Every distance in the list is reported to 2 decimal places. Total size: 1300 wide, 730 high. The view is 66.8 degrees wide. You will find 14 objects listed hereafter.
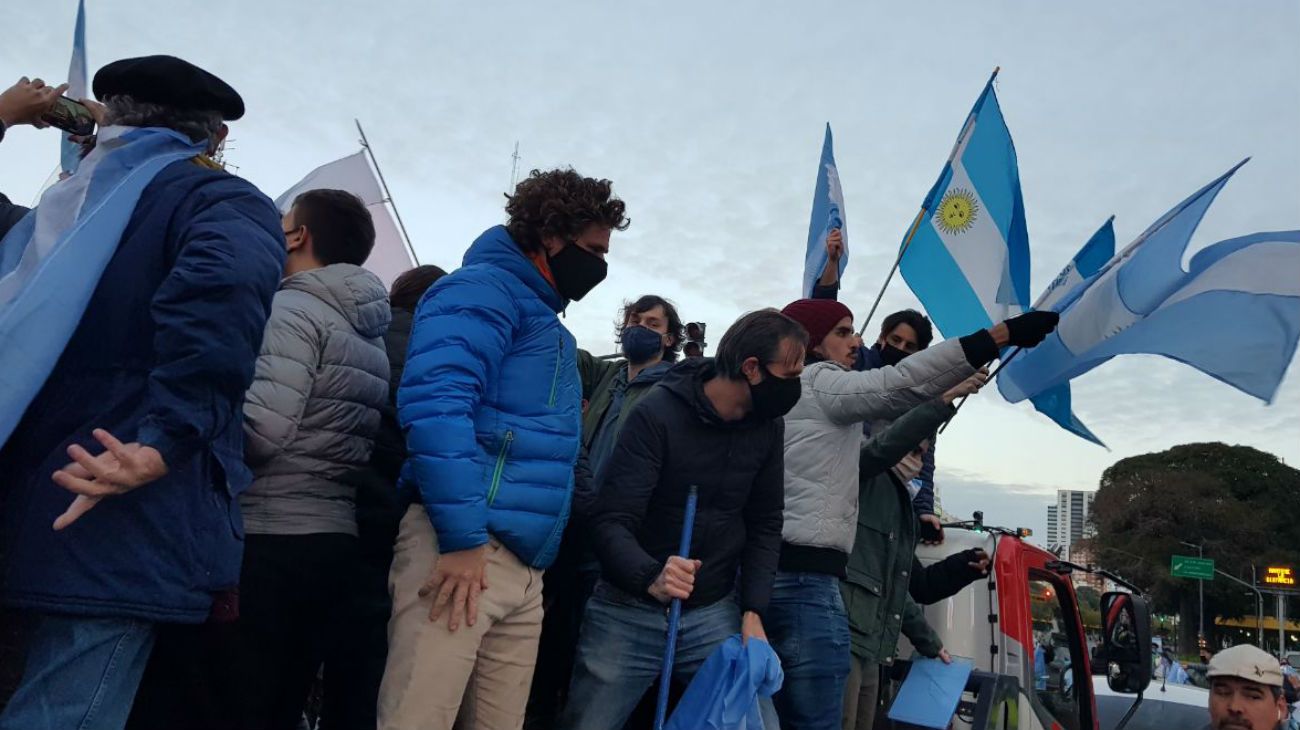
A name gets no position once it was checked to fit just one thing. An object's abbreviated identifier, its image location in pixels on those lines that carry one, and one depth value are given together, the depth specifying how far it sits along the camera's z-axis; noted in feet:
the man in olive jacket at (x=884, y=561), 12.37
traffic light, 17.15
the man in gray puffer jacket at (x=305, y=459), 8.19
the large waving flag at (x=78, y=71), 16.38
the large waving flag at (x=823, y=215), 20.40
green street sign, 135.13
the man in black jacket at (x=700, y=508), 9.68
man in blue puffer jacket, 7.71
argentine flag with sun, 18.85
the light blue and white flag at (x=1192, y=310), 12.69
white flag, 22.54
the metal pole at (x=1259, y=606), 156.71
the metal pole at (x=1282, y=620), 141.38
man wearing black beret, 5.64
